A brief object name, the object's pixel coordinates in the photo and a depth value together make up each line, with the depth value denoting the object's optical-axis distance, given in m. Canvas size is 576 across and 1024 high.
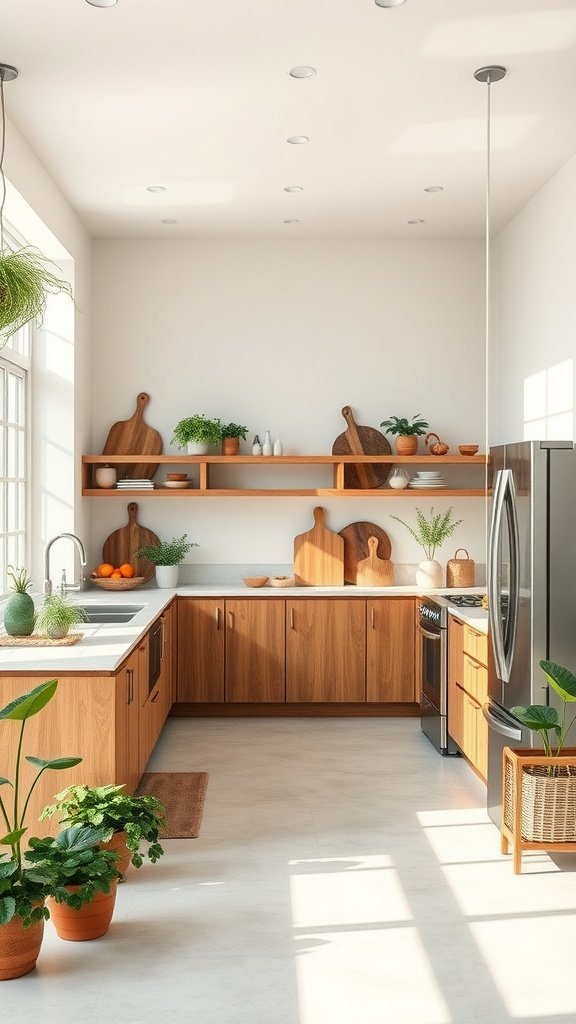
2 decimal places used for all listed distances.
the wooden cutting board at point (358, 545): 6.61
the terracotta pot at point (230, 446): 6.34
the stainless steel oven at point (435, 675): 5.32
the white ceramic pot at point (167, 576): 6.33
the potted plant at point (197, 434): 6.25
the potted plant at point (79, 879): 2.89
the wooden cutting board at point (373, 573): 6.52
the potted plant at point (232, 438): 6.34
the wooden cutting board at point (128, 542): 6.56
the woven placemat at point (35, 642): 3.96
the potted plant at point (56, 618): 4.01
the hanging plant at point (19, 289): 3.14
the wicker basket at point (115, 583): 6.12
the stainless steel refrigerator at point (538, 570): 3.82
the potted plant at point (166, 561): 6.34
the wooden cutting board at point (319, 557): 6.55
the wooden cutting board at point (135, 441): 6.54
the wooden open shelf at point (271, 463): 6.27
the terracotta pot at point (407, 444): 6.36
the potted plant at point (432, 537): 6.39
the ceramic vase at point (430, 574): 6.38
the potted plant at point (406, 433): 6.37
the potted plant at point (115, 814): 3.28
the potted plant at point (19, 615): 4.07
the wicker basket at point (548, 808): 3.58
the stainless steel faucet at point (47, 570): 4.48
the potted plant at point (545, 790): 3.57
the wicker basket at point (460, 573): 6.42
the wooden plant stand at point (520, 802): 3.60
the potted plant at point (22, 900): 2.73
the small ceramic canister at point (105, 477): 6.36
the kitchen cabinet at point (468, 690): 4.60
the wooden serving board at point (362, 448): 6.55
